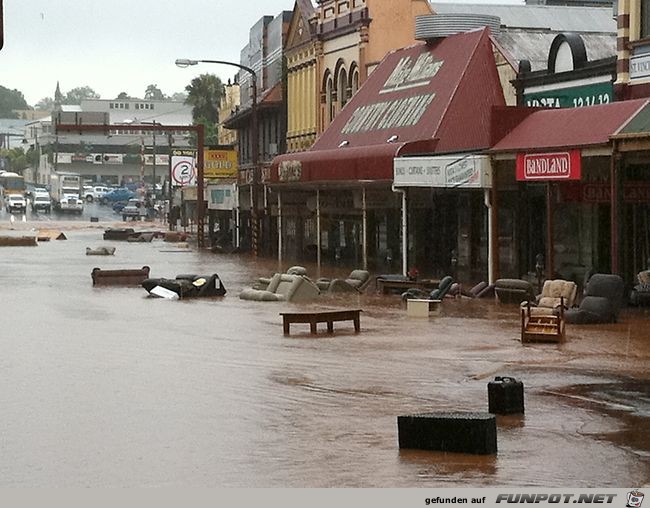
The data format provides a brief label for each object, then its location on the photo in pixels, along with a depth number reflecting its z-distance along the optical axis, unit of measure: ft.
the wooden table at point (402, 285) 120.16
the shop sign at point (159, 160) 614.30
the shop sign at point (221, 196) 230.48
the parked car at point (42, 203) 444.96
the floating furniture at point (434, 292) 108.53
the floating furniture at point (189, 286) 122.83
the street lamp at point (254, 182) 207.92
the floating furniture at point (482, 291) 116.98
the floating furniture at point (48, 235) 262.06
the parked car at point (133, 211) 412.36
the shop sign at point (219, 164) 259.19
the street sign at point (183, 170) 319.06
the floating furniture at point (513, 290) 108.47
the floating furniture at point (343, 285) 124.88
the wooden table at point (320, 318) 88.58
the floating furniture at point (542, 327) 81.61
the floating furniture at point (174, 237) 270.03
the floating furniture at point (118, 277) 138.72
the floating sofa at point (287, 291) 117.50
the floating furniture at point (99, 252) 201.16
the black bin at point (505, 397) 55.26
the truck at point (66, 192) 442.09
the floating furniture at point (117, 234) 270.87
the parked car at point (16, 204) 439.22
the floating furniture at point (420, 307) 101.60
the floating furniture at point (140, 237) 267.88
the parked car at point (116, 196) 483.51
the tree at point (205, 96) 415.23
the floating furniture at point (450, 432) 46.83
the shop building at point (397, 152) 139.64
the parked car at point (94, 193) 514.68
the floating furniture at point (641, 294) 101.19
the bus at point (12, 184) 513.04
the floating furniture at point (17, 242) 236.02
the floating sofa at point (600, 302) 91.71
